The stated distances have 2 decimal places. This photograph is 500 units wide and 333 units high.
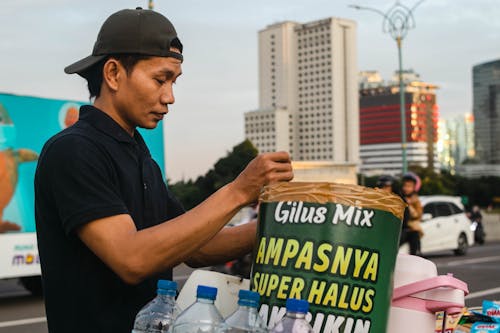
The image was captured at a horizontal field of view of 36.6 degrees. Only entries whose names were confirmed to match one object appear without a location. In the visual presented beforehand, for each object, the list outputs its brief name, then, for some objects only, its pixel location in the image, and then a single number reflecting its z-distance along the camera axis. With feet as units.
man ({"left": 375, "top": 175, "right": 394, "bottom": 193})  29.40
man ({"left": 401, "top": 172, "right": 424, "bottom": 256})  30.55
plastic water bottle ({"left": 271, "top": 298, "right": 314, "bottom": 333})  4.74
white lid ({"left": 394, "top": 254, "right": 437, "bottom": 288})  5.90
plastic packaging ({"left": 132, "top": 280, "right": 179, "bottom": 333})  5.36
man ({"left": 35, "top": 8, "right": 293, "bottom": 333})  5.66
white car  63.10
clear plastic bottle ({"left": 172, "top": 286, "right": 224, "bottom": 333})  4.95
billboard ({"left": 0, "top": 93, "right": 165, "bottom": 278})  32.37
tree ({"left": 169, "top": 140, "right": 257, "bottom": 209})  263.49
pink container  5.76
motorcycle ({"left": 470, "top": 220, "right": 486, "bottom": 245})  91.66
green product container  5.06
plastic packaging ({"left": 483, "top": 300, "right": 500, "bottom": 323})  8.41
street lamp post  90.89
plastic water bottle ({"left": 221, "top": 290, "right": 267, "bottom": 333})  4.86
